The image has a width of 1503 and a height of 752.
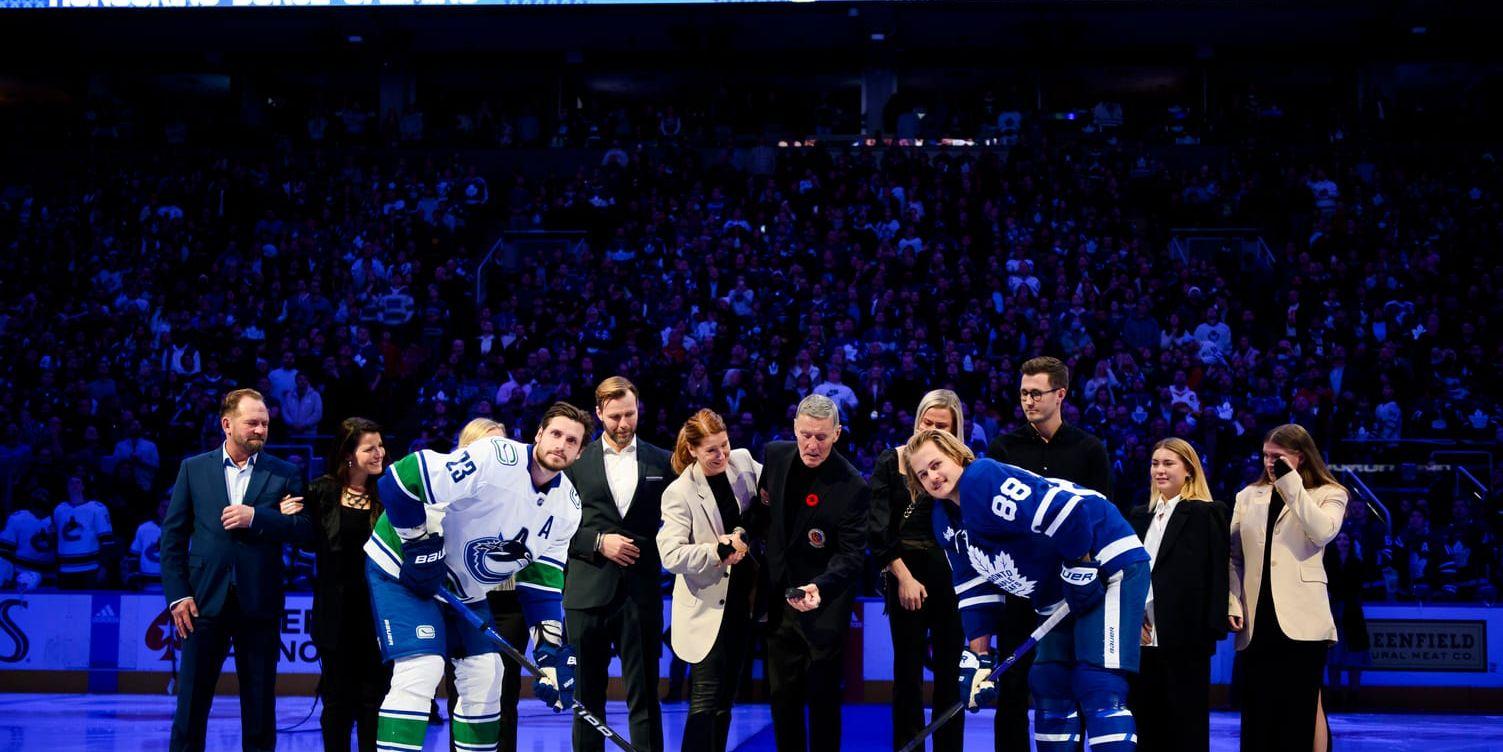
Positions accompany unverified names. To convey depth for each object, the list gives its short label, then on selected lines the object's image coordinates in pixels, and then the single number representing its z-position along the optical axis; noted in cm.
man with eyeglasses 685
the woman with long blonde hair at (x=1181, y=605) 708
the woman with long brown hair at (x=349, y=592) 714
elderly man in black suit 671
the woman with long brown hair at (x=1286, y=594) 717
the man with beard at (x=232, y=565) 701
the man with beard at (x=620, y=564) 700
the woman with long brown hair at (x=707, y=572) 671
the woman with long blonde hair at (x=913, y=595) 700
